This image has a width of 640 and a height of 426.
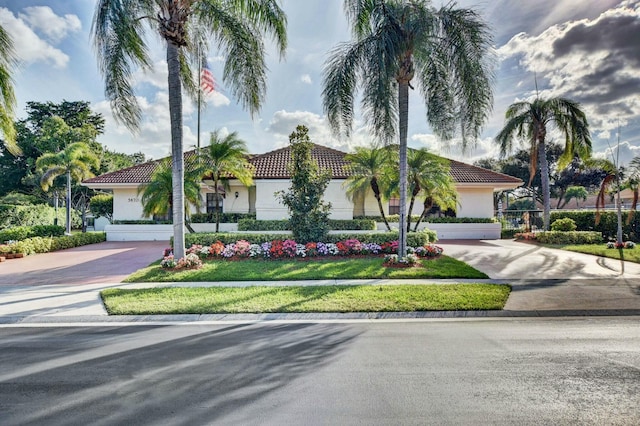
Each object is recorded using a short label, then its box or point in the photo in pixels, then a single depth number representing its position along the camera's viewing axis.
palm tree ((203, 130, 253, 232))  17.20
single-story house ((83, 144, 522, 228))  22.03
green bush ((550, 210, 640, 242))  18.92
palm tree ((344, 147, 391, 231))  15.91
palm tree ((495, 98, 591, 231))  18.72
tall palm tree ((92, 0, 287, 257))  10.66
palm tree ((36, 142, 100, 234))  19.61
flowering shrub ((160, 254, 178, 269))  11.04
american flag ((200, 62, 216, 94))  21.09
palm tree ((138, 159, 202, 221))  16.39
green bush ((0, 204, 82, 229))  21.46
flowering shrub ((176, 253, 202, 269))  11.08
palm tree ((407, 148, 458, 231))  15.01
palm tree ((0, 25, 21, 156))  11.29
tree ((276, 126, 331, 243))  14.07
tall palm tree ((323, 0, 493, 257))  10.41
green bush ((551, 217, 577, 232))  19.36
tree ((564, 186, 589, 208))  45.19
